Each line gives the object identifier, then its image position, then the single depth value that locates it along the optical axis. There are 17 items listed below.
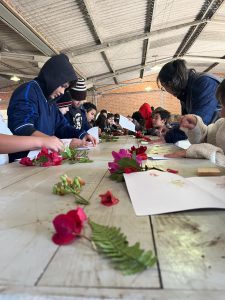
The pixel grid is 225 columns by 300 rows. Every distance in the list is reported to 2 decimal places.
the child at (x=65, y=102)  3.42
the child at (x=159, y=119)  4.90
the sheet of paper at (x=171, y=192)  0.67
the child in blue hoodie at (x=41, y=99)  1.96
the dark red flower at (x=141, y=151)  1.47
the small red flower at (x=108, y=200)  0.73
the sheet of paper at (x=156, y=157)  1.59
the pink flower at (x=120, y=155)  1.08
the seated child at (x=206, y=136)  1.47
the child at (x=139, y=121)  5.98
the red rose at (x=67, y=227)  0.49
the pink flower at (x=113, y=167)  1.08
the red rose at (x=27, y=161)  1.50
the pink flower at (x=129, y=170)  1.06
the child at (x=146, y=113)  5.82
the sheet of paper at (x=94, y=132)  2.79
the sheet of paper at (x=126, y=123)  2.64
